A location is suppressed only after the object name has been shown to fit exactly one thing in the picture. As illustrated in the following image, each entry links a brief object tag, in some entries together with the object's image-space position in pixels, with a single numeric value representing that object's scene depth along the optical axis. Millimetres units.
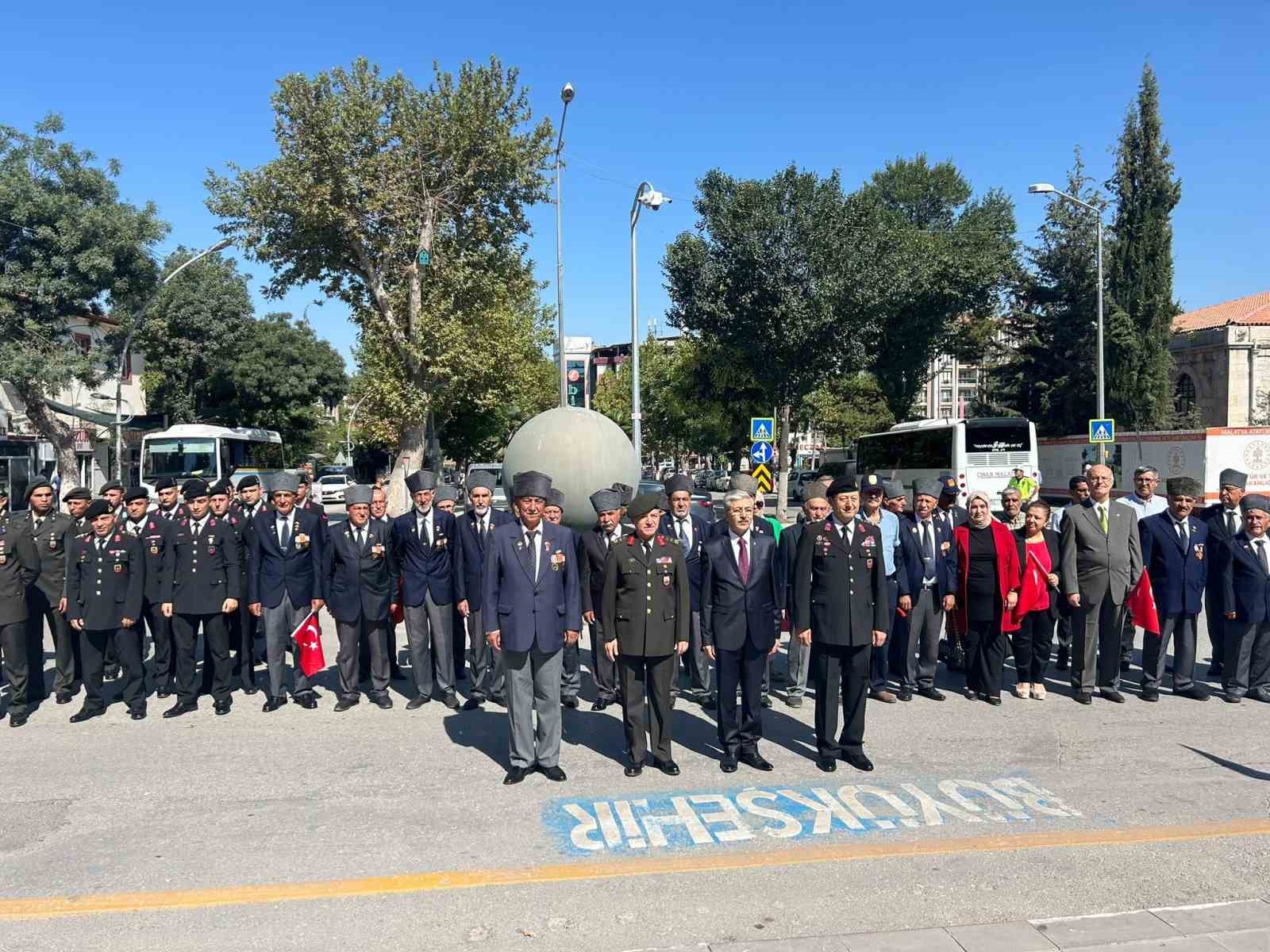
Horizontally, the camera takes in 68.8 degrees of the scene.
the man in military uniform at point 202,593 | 7688
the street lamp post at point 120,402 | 22438
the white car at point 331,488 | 37706
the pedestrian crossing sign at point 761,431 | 16719
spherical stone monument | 9523
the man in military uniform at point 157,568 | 7723
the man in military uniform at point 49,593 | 7652
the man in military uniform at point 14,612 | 7328
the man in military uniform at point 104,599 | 7469
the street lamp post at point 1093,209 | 26266
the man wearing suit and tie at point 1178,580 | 7914
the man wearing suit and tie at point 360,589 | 7875
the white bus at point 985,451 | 27328
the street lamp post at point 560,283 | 21719
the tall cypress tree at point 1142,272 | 36812
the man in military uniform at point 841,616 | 6078
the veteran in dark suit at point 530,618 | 5957
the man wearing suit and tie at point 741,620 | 6109
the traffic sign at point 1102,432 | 24453
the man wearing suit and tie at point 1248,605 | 7754
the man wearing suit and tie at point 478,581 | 7801
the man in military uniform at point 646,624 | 5973
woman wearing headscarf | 7730
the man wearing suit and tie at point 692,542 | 7656
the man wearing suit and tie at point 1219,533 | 8031
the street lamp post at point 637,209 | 21312
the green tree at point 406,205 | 21562
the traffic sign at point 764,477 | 16114
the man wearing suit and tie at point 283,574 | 7859
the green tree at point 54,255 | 23219
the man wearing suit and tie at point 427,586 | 7859
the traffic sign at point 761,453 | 16147
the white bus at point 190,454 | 31062
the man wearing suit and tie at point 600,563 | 7672
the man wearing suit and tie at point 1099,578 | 7875
